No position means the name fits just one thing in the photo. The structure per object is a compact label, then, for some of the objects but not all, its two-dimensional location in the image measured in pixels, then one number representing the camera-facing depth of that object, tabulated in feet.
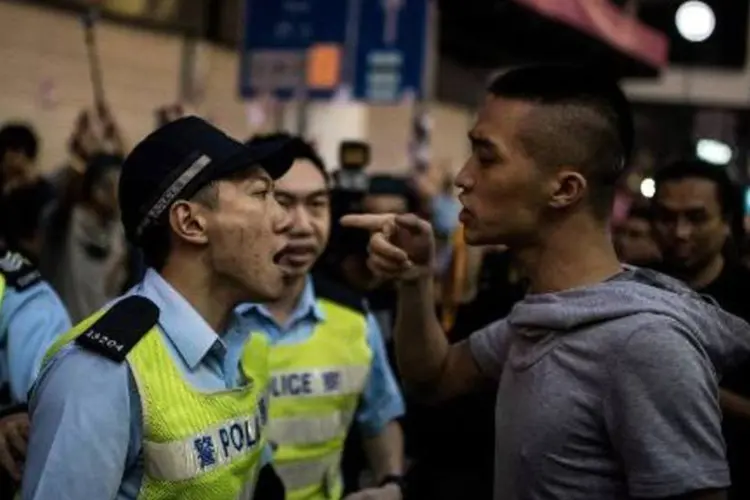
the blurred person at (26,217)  19.81
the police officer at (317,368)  12.35
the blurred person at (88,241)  23.45
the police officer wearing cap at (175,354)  7.84
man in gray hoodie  7.37
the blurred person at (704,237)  13.37
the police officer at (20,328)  10.71
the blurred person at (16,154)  25.13
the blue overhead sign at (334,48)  29.99
